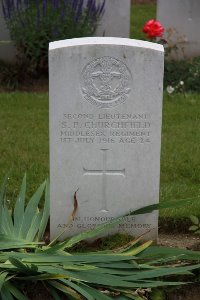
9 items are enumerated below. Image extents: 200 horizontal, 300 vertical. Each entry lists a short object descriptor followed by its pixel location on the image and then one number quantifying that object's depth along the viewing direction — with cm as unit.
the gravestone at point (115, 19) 1011
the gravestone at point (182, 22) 1021
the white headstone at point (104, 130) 474
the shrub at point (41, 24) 952
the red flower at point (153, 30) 912
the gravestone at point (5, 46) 995
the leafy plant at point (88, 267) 423
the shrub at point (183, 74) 942
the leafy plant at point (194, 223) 511
